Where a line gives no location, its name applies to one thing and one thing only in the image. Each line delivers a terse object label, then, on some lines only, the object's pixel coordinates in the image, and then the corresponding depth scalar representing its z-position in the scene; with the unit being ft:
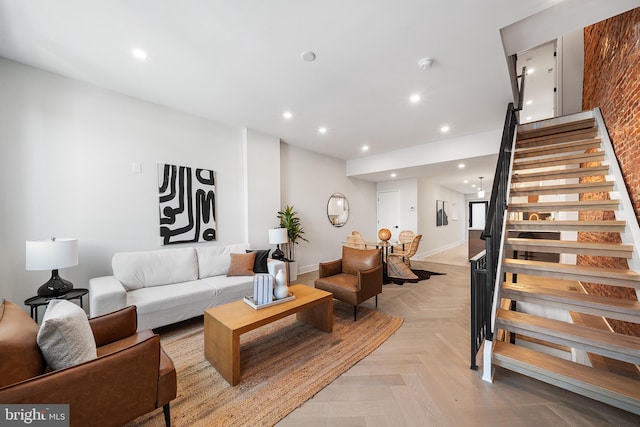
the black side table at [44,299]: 7.30
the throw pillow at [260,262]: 11.91
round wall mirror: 20.39
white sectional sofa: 8.05
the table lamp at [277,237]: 14.12
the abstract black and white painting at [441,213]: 27.23
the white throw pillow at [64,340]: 3.84
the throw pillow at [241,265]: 11.22
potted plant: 15.87
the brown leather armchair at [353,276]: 9.75
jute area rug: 5.34
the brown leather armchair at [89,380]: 3.30
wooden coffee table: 6.20
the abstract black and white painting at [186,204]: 11.47
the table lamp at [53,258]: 7.16
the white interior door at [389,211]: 24.06
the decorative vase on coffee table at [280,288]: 7.99
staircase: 5.56
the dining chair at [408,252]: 16.46
